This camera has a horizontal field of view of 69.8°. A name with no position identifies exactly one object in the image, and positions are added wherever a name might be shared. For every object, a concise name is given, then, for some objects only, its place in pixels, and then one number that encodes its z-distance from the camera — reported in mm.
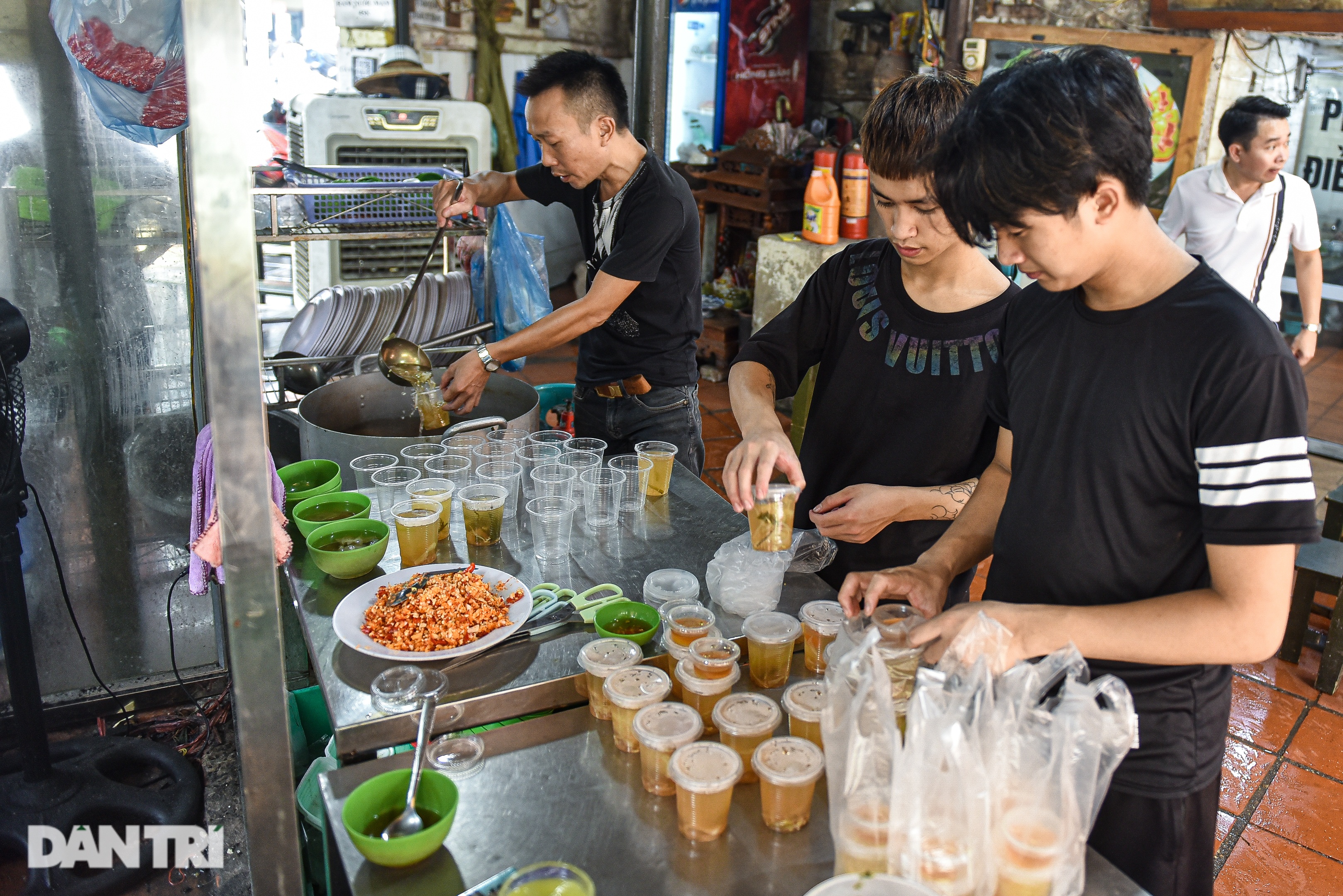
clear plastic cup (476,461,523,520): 2365
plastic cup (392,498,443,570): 2080
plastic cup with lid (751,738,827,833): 1339
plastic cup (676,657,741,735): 1542
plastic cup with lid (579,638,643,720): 1601
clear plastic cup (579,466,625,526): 2316
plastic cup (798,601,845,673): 1765
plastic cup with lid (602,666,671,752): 1524
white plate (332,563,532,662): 1738
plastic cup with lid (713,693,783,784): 1428
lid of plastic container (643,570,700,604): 1962
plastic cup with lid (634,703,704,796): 1417
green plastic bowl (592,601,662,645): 1820
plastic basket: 3988
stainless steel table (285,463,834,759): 1646
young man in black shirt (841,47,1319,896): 1250
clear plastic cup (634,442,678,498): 2518
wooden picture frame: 5293
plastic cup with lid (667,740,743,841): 1316
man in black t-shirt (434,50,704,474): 2941
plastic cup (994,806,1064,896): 1138
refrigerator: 8250
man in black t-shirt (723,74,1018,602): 1903
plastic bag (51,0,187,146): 2344
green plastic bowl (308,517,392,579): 2016
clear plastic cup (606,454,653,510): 2391
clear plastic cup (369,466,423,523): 2336
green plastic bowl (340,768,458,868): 1276
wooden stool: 3666
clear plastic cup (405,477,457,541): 2191
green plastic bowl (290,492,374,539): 2225
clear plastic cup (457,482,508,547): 2193
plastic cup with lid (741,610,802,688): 1712
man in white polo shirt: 4746
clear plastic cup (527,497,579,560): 2125
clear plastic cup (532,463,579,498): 2164
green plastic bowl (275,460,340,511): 2484
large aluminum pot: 2914
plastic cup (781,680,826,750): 1503
